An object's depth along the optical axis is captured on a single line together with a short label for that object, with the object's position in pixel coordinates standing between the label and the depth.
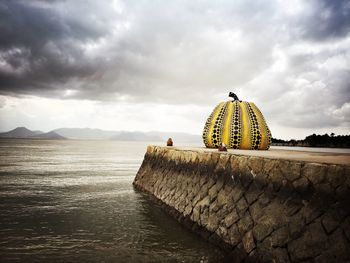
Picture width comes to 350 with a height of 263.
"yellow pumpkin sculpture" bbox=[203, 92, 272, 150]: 13.12
